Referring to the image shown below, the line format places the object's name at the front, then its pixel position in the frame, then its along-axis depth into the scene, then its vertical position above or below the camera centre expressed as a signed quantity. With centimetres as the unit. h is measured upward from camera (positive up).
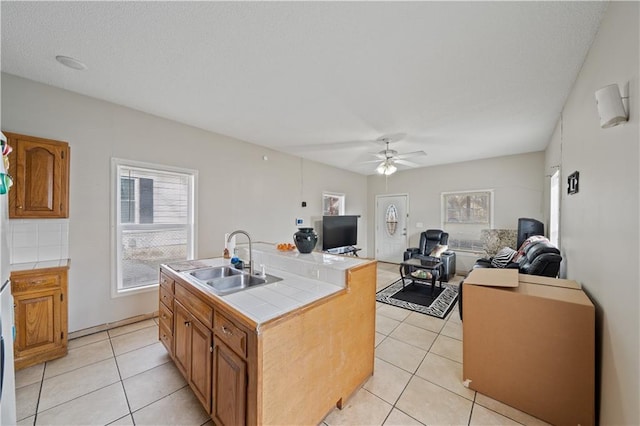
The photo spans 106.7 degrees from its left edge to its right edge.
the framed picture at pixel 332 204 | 584 +20
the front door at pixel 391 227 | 643 -41
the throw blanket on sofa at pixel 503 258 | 361 -73
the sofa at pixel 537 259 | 236 -50
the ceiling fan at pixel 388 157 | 388 +101
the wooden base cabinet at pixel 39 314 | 202 -93
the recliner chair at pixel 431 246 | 507 -81
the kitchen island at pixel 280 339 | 119 -78
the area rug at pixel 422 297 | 342 -138
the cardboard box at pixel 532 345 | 151 -92
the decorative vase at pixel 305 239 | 222 -26
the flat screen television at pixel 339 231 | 537 -47
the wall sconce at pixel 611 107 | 117 +54
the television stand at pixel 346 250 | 564 -92
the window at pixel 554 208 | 309 +7
